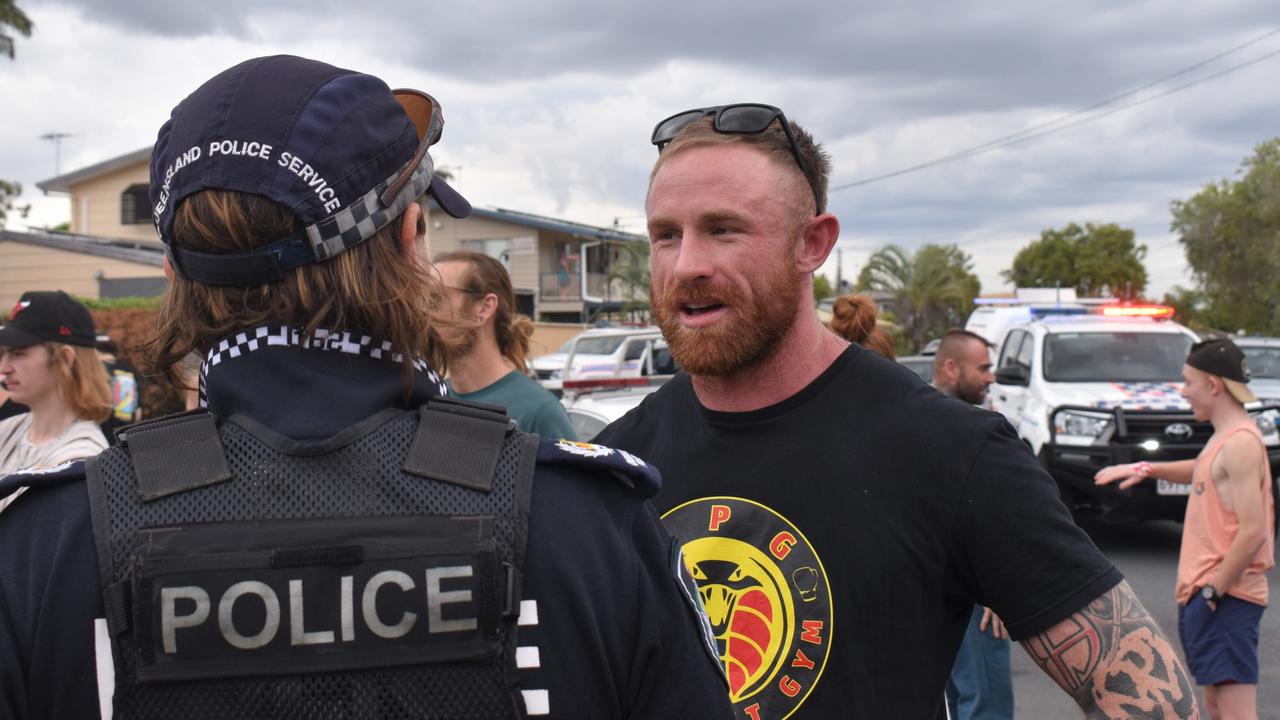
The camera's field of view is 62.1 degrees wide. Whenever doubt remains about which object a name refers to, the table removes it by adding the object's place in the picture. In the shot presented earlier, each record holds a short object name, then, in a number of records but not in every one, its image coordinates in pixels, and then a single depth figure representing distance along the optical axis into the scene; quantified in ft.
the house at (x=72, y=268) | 84.48
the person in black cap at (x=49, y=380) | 14.80
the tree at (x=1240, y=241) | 125.59
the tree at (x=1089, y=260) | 221.05
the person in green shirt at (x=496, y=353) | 14.37
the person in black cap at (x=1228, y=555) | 15.98
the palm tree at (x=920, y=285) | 146.72
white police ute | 31.50
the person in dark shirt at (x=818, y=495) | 6.72
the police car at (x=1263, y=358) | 48.01
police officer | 4.09
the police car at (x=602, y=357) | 53.26
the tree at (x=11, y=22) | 105.09
